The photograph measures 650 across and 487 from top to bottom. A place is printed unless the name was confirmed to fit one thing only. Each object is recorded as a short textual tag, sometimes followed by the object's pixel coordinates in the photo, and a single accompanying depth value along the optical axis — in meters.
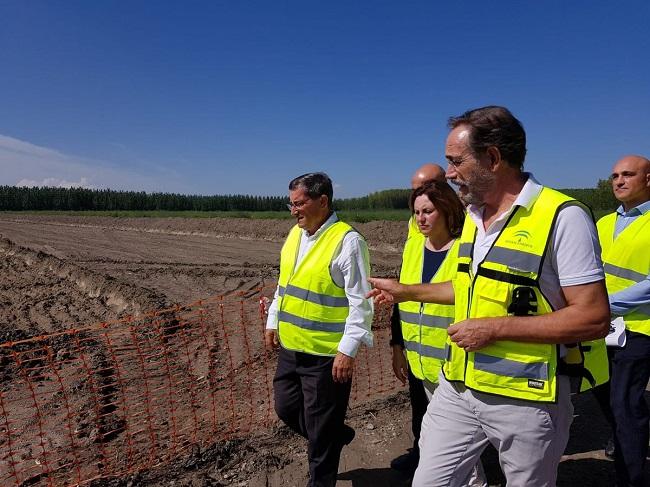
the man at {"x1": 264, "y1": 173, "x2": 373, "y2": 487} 2.90
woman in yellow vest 2.79
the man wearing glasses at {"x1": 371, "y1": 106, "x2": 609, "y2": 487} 1.63
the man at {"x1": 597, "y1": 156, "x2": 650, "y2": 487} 2.80
